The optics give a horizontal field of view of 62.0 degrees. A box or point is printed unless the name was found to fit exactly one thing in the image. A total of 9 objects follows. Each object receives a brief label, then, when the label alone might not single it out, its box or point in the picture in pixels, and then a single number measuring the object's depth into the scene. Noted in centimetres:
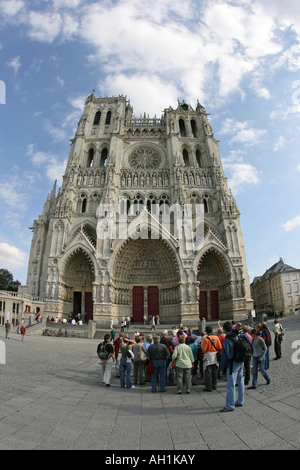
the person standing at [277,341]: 807
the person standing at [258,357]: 542
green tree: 4441
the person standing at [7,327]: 1428
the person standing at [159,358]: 566
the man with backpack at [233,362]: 414
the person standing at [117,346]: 799
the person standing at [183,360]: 544
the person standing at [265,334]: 664
